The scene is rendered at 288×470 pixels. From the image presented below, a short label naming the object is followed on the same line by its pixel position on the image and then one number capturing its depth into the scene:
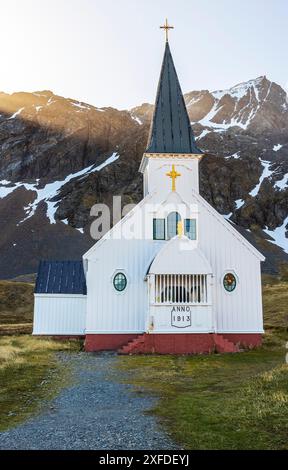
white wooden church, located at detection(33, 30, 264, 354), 23.20
